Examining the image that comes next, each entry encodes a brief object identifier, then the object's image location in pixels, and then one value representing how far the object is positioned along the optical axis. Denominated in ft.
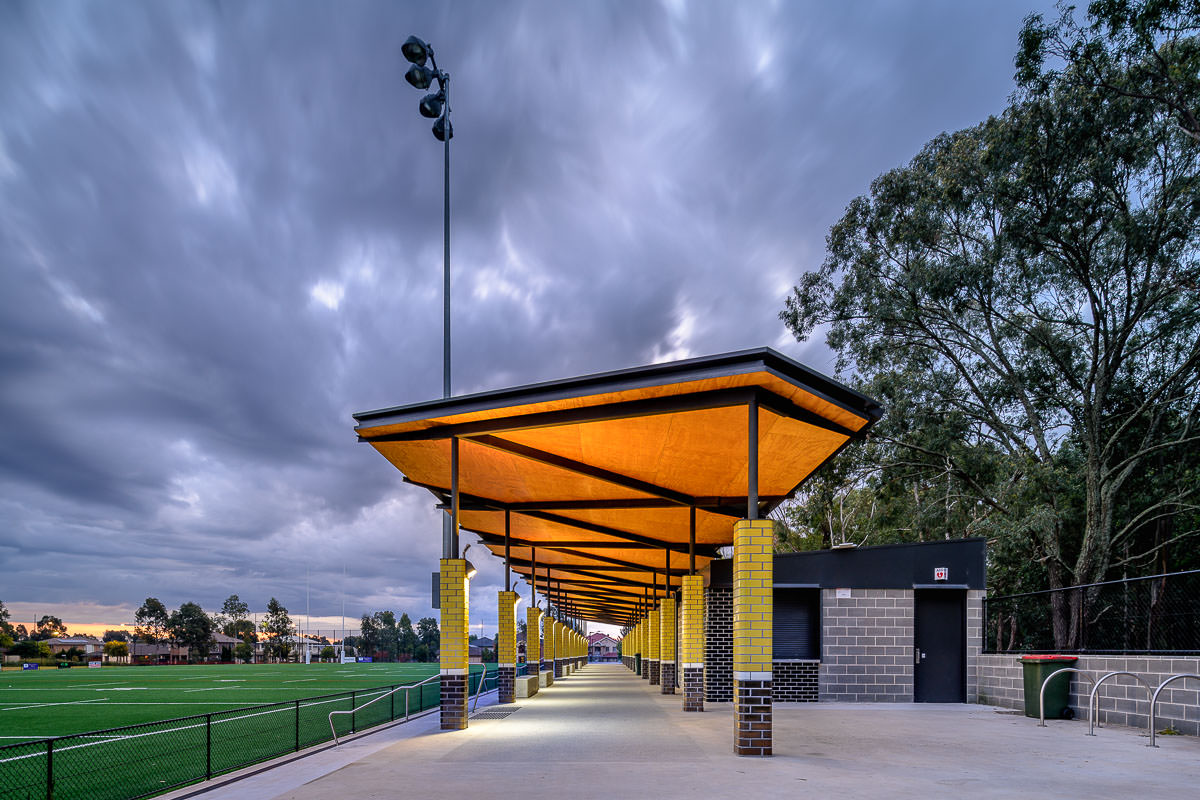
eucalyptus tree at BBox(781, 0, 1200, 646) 68.18
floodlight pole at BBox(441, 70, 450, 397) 53.52
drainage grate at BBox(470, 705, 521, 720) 50.16
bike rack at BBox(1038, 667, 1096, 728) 43.68
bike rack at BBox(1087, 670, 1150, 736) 38.40
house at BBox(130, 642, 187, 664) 310.84
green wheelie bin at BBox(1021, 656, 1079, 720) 46.88
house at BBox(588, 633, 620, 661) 515.75
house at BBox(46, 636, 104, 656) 362.51
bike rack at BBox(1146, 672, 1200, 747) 33.58
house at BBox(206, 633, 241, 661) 345.72
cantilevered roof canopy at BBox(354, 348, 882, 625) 34.32
